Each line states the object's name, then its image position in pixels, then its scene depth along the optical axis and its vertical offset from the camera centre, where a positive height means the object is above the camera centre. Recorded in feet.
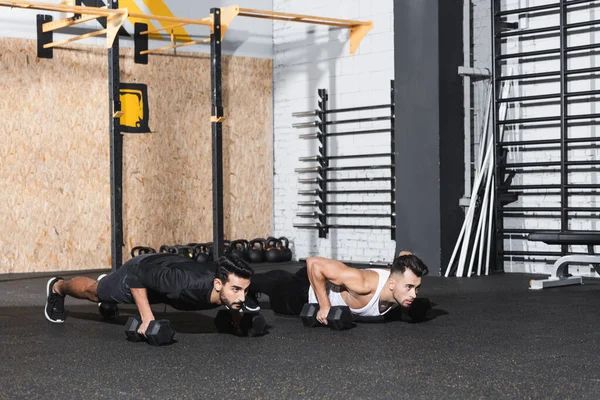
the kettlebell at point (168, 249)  28.96 -2.56
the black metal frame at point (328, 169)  29.32 -0.02
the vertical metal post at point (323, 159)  31.40 +0.34
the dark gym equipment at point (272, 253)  31.07 -2.92
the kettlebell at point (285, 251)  31.51 -2.91
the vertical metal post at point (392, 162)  28.96 +0.20
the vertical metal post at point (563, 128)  23.68 +1.05
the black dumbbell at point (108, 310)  16.99 -2.68
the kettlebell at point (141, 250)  27.53 -2.50
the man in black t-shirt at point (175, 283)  13.42 -1.78
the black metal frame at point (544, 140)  23.82 +0.85
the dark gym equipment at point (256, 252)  30.89 -2.88
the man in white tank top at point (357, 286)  14.60 -2.04
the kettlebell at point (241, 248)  30.55 -2.74
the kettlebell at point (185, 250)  29.40 -2.67
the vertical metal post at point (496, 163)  25.86 +0.11
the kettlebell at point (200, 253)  29.07 -2.74
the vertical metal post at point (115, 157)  23.65 +0.37
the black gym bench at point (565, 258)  20.94 -2.26
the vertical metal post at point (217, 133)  25.77 +1.08
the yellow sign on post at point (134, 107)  29.78 +2.14
